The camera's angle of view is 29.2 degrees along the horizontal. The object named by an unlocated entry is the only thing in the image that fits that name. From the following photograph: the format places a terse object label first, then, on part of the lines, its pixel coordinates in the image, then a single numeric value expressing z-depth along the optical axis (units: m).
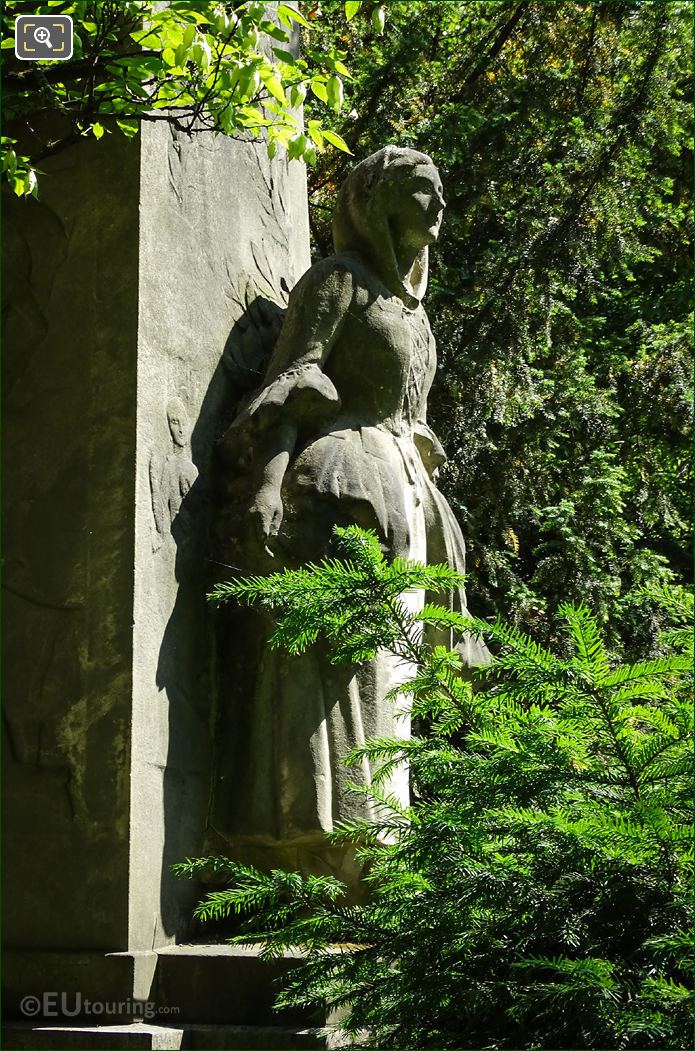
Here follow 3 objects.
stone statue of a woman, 4.61
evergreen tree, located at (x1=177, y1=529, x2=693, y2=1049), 2.33
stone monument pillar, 4.37
